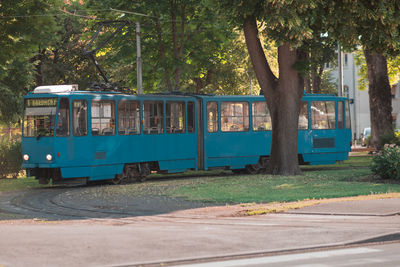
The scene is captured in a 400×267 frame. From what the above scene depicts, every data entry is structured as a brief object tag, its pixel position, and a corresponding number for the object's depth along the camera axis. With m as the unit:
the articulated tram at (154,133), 24.45
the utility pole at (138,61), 33.16
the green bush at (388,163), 22.19
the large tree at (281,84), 26.22
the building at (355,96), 94.66
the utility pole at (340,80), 44.69
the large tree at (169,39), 35.44
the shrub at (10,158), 30.31
